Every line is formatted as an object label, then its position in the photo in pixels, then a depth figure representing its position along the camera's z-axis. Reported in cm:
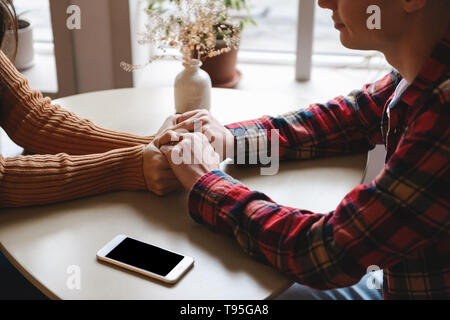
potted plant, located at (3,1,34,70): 227
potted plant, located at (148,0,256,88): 213
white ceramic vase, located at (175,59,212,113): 149
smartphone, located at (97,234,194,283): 92
